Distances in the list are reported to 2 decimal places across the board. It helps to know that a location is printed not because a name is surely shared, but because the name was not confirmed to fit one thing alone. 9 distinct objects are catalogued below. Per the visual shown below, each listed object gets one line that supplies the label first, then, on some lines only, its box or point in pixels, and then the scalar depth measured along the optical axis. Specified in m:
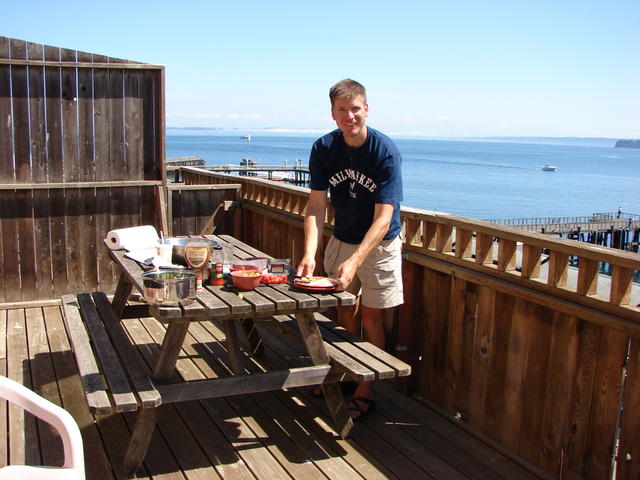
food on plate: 3.17
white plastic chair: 2.06
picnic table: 2.84
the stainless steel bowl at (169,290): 2.81
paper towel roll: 4.01
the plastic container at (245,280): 3.16
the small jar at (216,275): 3.27
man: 3.39
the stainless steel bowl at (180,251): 3.53
